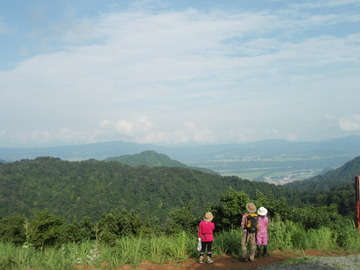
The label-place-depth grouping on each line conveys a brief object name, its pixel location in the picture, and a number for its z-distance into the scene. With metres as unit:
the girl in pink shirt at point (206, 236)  6.33
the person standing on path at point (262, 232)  6.48
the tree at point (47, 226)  24.67
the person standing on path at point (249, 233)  6.25
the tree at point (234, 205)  13.94
